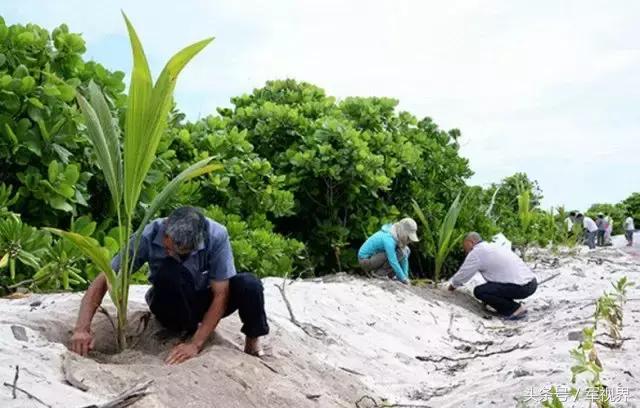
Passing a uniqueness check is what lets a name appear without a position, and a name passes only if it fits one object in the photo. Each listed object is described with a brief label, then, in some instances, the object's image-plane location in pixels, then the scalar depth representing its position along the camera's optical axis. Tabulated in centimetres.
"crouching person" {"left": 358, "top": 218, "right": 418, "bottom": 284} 865
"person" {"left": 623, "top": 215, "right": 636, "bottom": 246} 2420
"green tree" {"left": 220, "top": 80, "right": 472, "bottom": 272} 909
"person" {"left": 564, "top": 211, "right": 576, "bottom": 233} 1749
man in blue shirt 367
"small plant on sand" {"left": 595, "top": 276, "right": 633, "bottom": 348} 479
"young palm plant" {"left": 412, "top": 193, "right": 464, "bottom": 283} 962
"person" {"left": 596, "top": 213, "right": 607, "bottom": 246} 2378
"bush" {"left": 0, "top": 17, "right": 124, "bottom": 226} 548
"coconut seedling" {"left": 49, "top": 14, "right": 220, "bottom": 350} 355
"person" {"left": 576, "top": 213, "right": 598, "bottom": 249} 2055
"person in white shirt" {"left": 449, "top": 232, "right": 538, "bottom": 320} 838
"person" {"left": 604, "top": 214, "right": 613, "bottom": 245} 2433
